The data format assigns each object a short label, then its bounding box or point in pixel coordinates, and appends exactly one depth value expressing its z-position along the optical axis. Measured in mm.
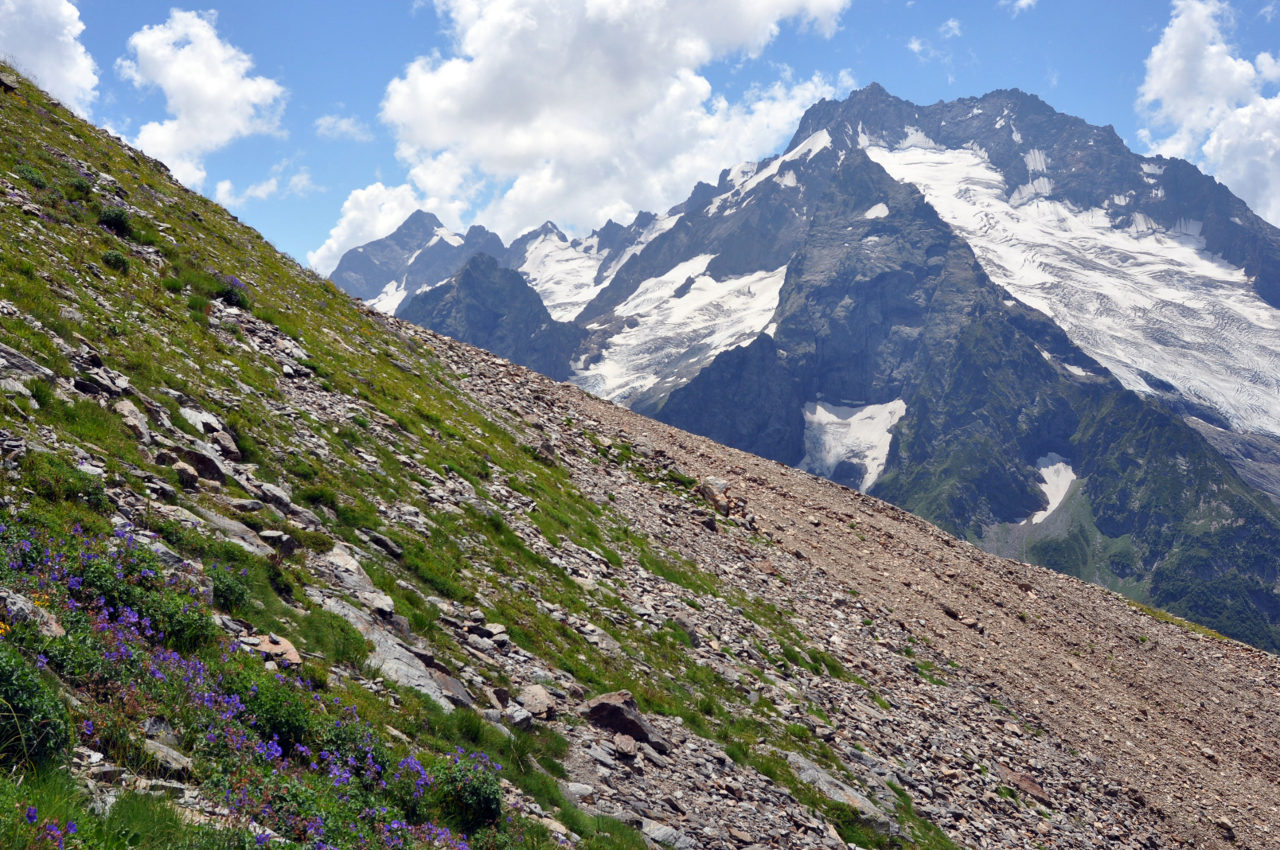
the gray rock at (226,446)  17031
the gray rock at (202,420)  17050
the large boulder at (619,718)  15969
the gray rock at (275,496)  16453
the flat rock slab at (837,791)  18469
